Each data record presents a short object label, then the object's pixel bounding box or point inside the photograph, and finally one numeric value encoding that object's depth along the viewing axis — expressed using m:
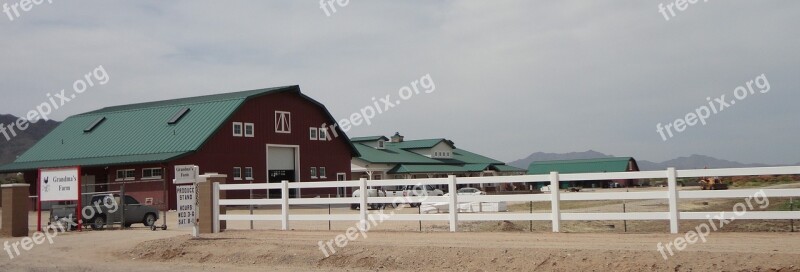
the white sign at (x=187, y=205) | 18.38
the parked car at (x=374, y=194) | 39.91
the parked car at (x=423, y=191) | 40.45
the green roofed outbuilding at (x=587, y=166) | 99.56
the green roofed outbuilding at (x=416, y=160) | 67.81
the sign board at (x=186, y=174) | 18.27
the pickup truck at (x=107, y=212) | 25.35
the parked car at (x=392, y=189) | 47.88
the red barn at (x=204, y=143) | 44.03
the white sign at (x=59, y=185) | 24.08
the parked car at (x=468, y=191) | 50.53
